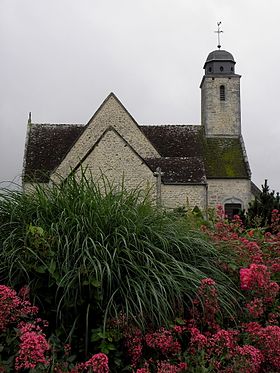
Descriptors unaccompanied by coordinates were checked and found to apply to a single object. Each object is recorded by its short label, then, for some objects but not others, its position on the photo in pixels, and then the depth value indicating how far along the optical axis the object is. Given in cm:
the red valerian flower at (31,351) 261
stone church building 2069
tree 1379
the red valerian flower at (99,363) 270
